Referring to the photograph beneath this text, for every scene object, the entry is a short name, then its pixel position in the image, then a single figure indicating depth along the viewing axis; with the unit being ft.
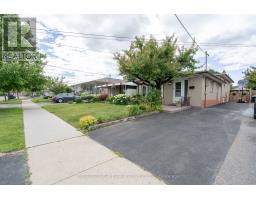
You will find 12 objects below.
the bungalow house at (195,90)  44.01
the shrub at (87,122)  21.75
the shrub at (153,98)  36.77
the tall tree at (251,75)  60.81
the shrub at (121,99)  51.78
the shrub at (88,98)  69.78
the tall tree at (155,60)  36.88
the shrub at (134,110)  30.05
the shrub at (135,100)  39.09
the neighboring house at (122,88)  79.15
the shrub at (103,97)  69.29
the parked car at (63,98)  75.80
